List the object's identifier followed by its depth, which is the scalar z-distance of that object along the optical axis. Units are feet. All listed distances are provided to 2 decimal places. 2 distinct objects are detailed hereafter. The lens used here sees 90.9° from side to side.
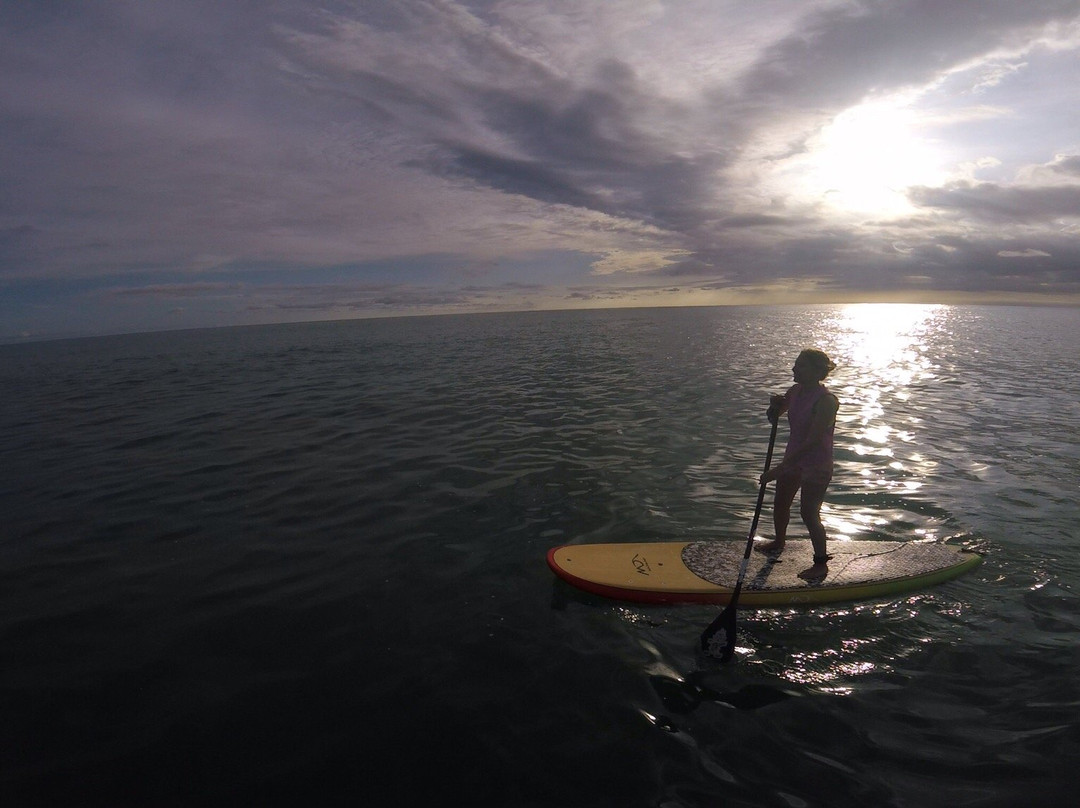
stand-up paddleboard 21.02
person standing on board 21.35
